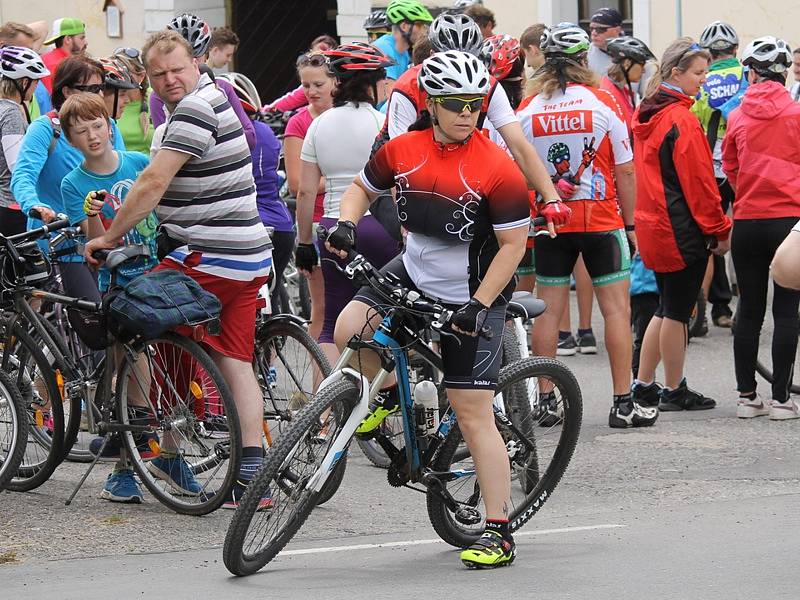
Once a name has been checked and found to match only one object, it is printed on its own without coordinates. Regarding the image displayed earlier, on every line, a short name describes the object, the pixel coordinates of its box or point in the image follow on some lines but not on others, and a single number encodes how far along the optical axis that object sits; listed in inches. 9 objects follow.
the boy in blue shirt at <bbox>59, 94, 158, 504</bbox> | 568.6
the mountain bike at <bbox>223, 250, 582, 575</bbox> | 456.4
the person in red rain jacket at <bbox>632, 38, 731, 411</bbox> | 713.6
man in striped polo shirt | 528.4
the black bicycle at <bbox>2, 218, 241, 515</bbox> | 543.8
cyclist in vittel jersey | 694.5
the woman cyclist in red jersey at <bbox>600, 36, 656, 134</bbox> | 896.3
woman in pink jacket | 726.5
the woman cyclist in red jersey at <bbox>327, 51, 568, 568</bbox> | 476.1
